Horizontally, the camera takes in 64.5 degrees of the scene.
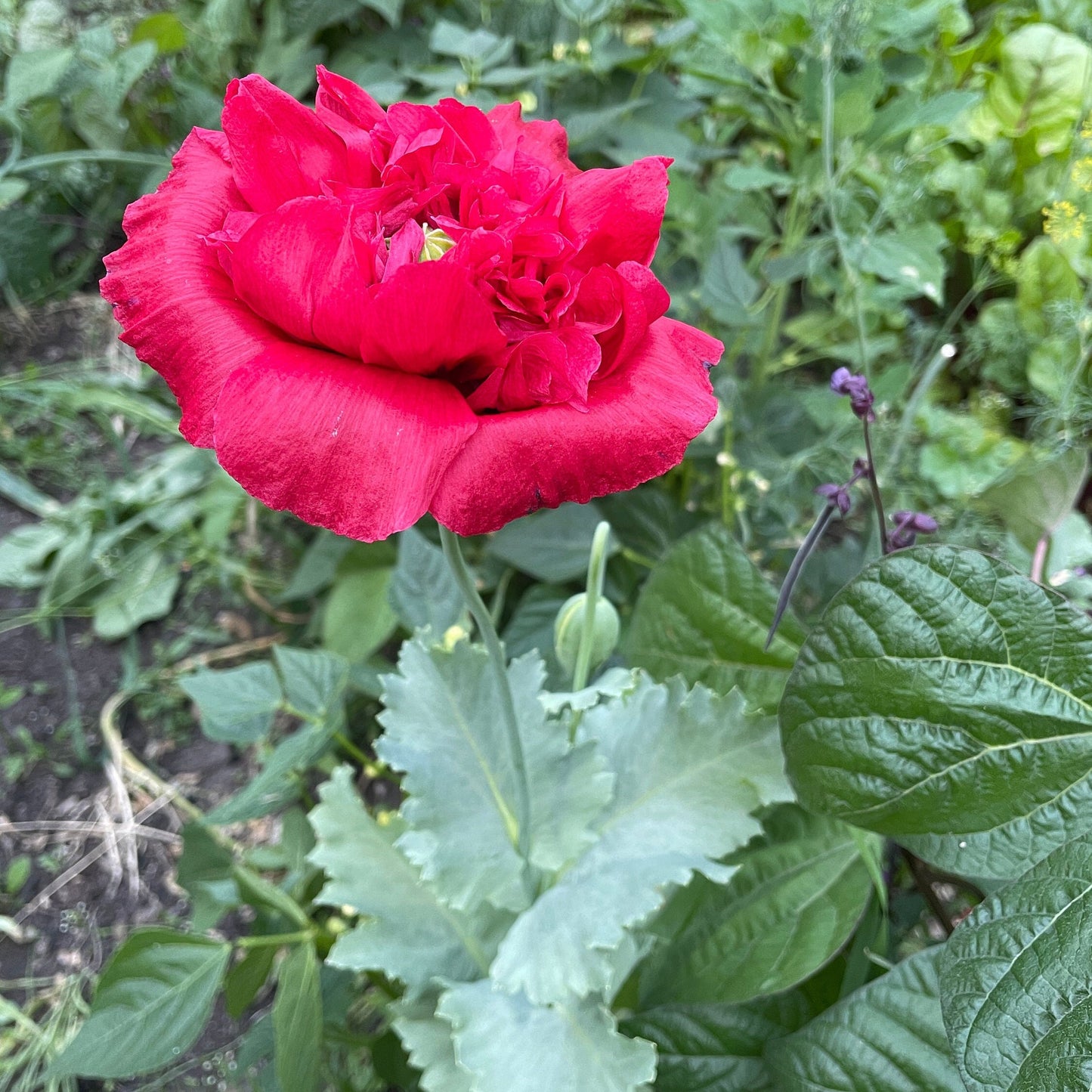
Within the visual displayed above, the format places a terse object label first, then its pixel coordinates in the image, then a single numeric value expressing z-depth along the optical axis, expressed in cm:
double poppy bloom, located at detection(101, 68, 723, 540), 28
